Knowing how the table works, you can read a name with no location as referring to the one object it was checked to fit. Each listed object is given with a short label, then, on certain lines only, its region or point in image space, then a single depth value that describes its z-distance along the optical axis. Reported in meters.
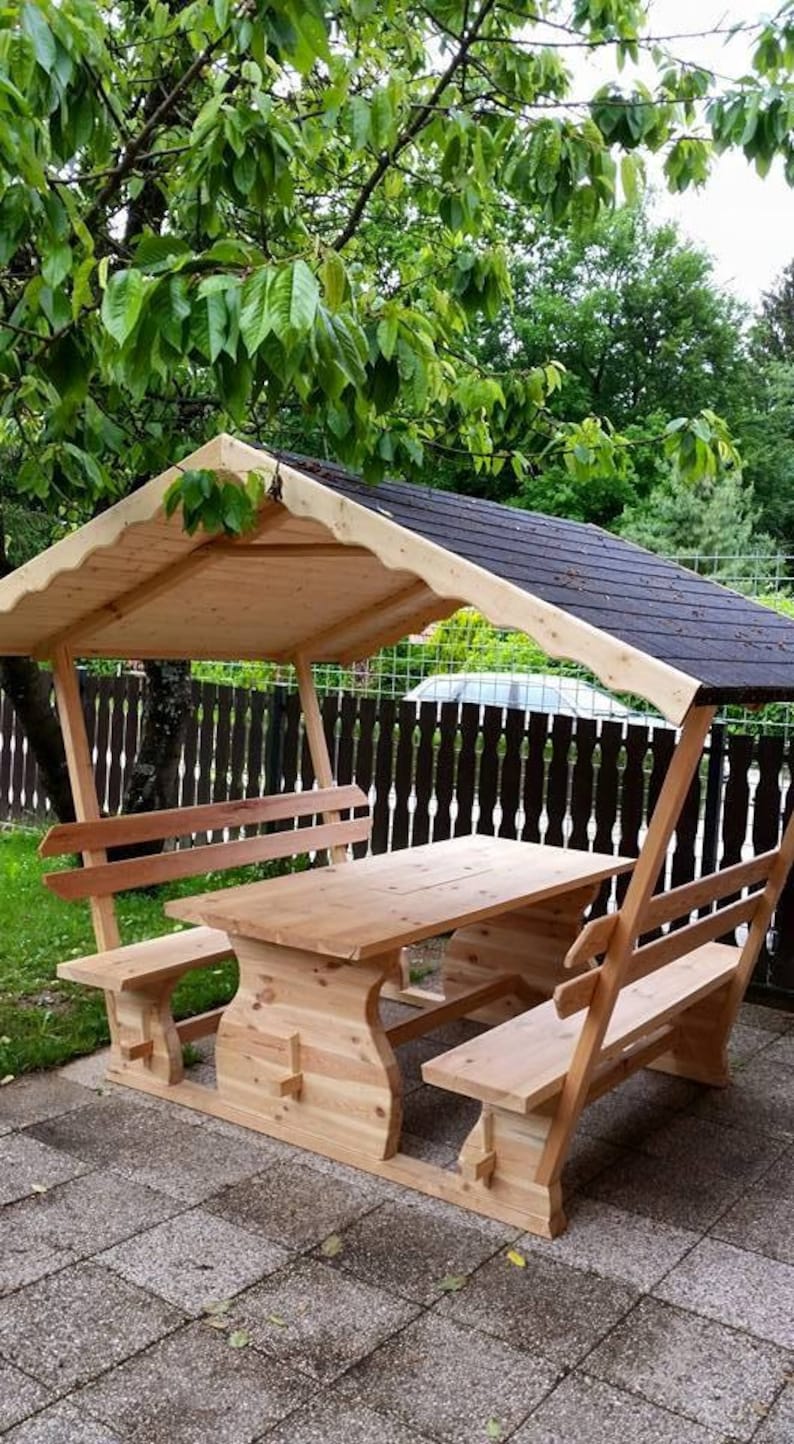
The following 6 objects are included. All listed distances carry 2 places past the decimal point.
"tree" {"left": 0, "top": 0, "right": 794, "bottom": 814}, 2.56
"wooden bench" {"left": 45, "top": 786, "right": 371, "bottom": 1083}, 4.14
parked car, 9.51
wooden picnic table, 3.70
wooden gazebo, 3.21
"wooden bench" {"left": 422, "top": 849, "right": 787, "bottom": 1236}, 3.21
